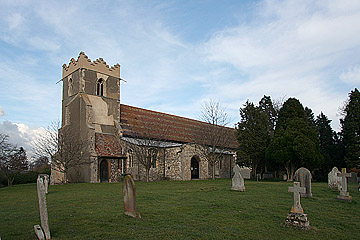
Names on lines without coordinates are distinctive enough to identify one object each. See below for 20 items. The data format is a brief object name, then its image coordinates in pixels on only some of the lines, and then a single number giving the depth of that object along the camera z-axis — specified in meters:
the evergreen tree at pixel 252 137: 32.12
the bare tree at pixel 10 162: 27.48
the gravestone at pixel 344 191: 12.57
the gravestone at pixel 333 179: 17.67
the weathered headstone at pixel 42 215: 6.55
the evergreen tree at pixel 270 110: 39.93
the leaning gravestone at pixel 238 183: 15.51
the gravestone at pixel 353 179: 25.99
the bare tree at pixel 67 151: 26.68
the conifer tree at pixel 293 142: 25.80
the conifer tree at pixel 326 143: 31.48
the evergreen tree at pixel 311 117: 34.78
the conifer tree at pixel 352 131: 29.08
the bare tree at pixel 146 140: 28.91
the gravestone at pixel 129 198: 8.57
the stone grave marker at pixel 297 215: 7.85
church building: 28.67
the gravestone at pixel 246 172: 41.32
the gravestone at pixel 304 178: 13.43
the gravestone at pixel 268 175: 36.81
